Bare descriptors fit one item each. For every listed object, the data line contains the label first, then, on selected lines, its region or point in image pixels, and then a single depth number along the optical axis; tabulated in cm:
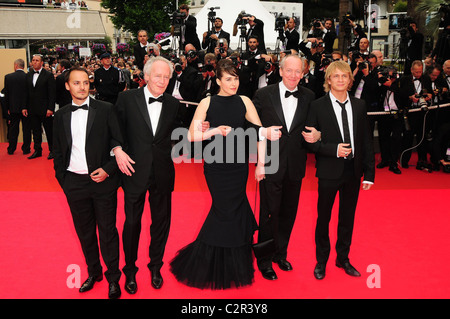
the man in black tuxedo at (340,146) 347
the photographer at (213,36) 862
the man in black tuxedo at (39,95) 813
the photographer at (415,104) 721
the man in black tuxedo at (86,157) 313
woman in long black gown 339
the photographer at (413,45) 907
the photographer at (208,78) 730
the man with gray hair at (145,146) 325
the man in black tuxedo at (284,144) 356
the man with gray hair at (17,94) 830
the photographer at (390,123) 711
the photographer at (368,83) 712
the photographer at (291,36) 916
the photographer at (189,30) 926
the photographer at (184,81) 755
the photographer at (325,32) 891
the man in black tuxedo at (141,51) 864
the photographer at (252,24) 895
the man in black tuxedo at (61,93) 831
